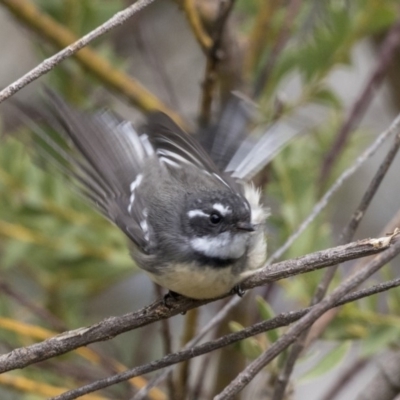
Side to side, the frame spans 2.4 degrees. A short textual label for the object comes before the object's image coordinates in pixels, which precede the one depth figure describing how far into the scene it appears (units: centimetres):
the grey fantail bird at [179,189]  282
